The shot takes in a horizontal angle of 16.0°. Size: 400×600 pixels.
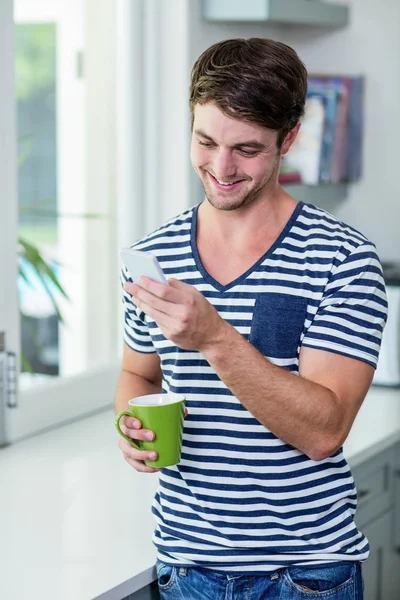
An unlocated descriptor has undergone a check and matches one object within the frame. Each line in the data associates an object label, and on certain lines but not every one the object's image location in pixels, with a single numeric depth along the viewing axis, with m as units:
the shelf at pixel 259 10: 3.68
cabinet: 3.21
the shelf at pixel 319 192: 4.00
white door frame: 2.98
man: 1.82
